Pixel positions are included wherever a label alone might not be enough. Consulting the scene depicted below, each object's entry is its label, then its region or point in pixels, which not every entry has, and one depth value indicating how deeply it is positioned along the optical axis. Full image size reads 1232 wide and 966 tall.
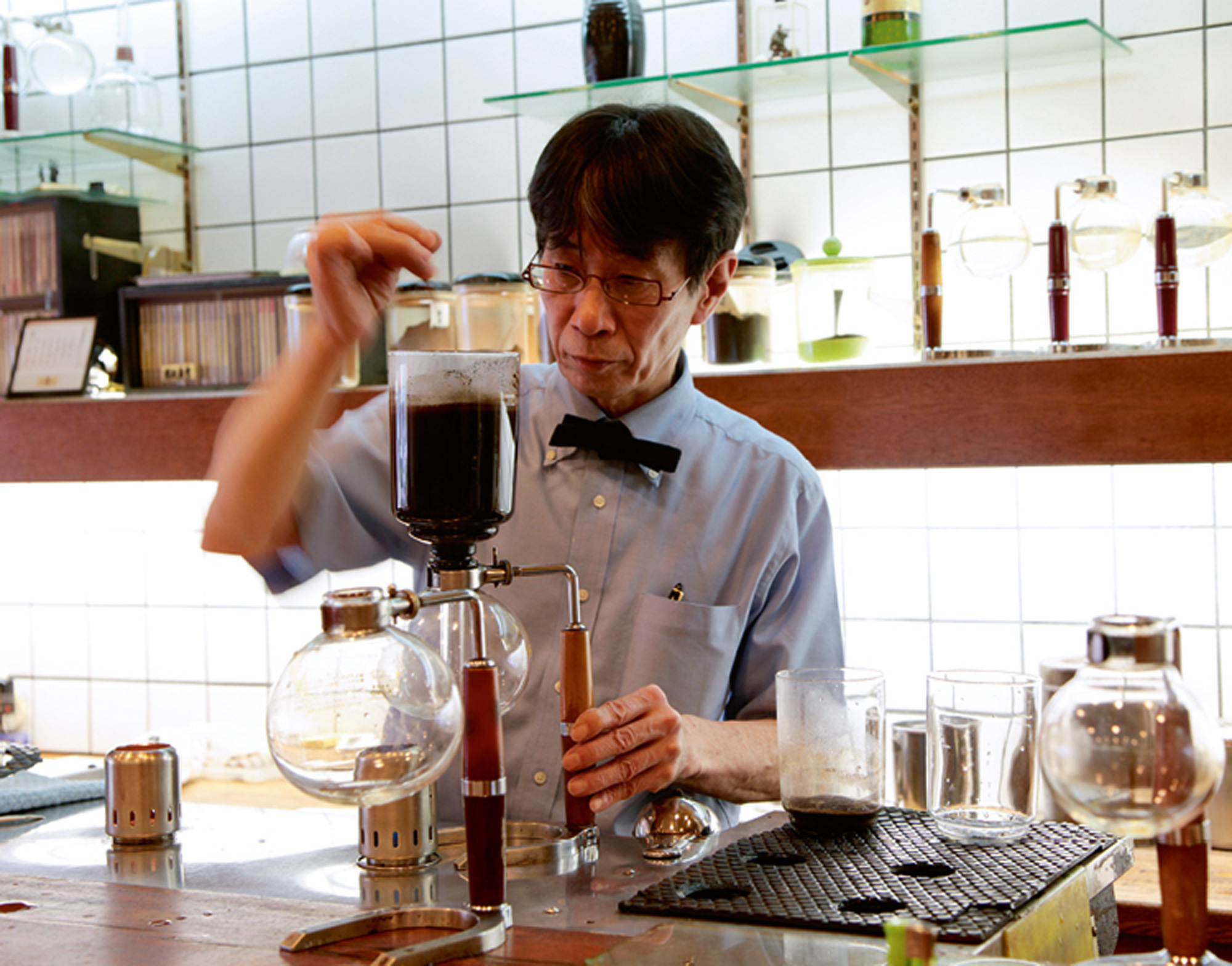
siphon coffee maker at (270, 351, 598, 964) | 1.04
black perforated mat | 1.07
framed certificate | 2.81
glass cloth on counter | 1.61
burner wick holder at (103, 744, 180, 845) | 1.42
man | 1.47
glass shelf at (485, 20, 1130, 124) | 2.27
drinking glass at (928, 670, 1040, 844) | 1.24
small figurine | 2.46
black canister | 2.46
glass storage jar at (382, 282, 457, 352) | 2.60
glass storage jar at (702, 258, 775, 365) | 2.34
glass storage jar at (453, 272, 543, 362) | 2.48
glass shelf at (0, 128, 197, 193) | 2.92
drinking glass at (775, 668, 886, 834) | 1.27
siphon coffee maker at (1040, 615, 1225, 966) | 0.75
